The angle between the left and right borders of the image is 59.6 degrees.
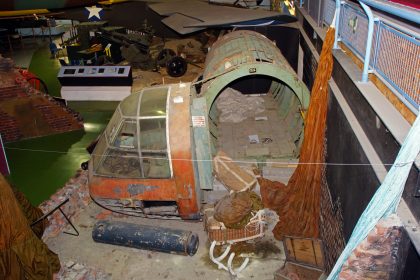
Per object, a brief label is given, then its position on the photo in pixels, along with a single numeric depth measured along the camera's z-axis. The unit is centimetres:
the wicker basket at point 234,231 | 694
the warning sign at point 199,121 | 712
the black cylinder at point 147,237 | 676
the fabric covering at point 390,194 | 286
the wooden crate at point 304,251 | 605
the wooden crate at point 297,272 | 583
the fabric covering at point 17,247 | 559
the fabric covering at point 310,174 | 618
